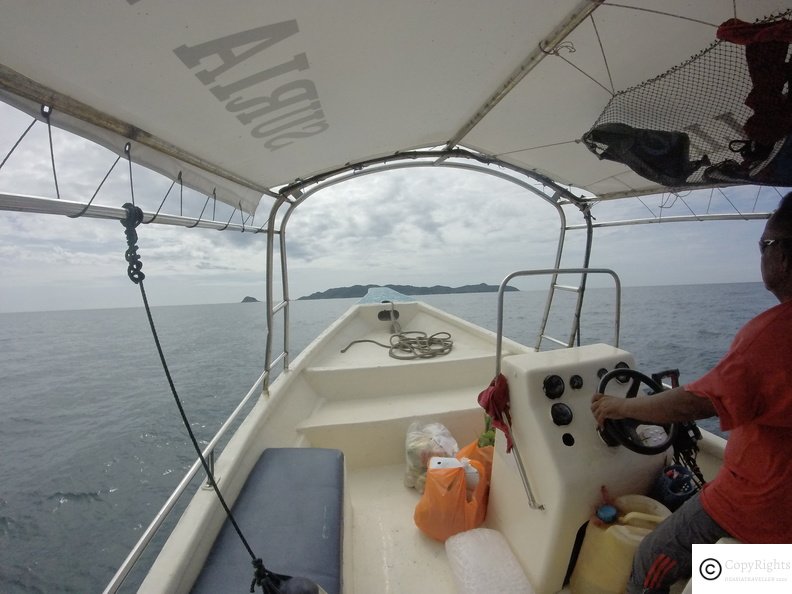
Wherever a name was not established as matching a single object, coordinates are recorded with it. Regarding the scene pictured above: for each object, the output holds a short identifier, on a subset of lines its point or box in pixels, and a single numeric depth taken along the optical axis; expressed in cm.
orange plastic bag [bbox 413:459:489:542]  184
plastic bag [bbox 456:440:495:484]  209
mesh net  105
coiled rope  369
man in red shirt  91
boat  92
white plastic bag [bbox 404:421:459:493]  234
